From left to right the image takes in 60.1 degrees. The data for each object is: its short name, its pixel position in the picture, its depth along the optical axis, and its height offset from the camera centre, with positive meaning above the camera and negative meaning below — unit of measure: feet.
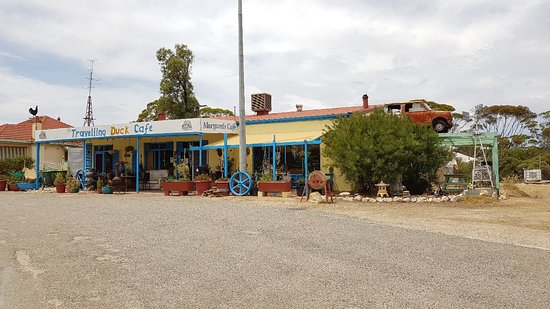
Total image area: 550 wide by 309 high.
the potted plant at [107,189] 65.00 -1.49
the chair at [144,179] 75.56 -0.26
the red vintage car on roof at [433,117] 61.00 +7.05
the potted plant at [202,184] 57.72 -0.92
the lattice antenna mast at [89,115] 151.64 +20.42
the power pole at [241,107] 56.80 +8.29
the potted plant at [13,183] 77.46 -0.56
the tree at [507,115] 152.78 +18.03
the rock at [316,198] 47.42 -2.40
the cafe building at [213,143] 62.69 +5.02
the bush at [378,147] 49.75 +2.73
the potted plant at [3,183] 78.18 -0.46
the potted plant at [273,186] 53.06 -1.23
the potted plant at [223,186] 56.54 -1.21
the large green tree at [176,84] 103.19 +20.45
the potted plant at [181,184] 58.54 -0.88
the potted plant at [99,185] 66.80 -0.93
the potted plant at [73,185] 69.10 -0.90
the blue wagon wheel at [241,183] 55.67 -0.87
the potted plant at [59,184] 70.58 -0.72
